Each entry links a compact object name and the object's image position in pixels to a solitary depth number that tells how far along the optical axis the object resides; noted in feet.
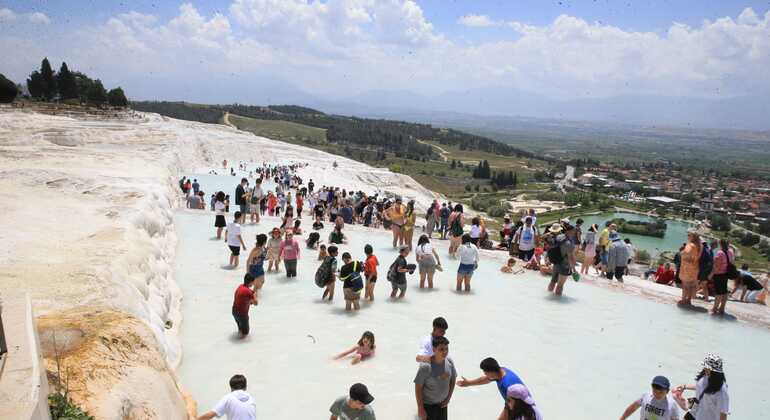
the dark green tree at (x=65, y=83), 182.39
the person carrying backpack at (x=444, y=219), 54.56
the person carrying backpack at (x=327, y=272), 30.63
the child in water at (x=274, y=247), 35.83
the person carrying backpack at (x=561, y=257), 33.76
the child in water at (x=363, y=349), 23.95
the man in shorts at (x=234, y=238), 36.65
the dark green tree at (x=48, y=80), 176.03
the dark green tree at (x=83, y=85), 190.91
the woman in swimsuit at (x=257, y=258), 30.99
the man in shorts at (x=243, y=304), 25.38
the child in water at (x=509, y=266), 40.83
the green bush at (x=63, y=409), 11.76
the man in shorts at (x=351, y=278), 29.37
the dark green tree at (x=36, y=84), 177.37
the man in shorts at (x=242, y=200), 50.14
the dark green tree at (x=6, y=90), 137.08
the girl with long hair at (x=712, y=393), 16.92
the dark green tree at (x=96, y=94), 186.70
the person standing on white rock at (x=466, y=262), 34.04
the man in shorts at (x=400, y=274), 31.58
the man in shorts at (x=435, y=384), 17.14
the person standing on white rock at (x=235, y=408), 16.17
